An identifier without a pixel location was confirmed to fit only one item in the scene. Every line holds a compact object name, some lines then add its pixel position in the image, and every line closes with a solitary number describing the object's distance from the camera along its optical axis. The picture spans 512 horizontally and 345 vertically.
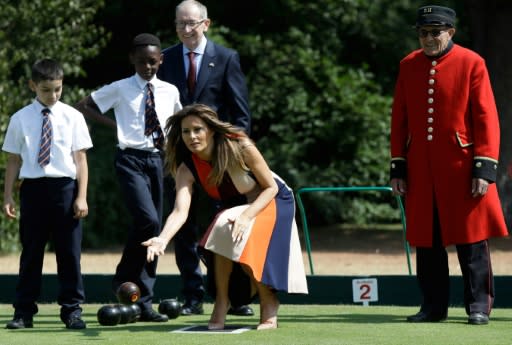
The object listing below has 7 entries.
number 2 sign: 17.81
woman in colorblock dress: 13.98
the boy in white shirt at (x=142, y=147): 15.74
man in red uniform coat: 15.07
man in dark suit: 16.66
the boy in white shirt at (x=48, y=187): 14.66
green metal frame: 19.89
